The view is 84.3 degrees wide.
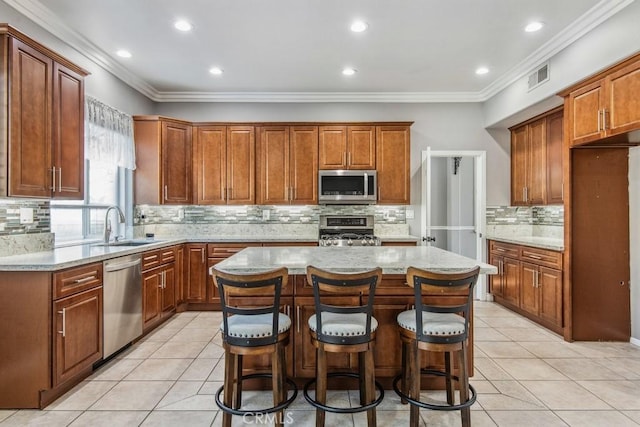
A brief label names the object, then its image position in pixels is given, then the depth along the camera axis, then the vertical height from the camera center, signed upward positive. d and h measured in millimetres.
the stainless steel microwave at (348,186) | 4758 +375
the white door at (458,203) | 5109 +155
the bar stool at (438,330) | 1899 -649
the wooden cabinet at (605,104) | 2734 +935
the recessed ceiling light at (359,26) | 3150 +1699
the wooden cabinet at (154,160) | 4473 +688
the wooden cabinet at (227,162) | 4844 +713
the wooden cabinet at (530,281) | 3664 -796
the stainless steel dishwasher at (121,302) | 2939 -783
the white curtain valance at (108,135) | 3678 +885
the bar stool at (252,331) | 1863 -642
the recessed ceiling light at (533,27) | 3169 +1706
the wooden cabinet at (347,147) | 4816 +909
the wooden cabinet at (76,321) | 2373 -773
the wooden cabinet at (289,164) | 4836 +684
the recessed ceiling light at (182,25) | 3126 +1700
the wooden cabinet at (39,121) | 2348 +692
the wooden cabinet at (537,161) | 4184 +675
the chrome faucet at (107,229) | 3621 -152
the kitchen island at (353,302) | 2357 -637
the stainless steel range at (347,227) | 4883 -190
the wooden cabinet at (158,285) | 3586 -785
